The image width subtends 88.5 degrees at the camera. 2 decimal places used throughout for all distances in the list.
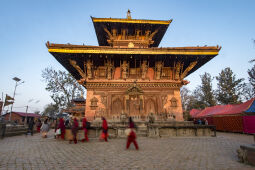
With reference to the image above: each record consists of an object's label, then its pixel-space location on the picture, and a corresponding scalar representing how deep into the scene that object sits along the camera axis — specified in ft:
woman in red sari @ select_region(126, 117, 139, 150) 18.34
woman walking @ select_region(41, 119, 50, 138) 32.69
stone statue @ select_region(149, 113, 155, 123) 35.01
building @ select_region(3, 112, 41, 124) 137.18
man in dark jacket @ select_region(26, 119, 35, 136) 39.54
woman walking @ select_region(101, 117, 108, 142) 24.72
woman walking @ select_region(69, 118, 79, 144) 24.19
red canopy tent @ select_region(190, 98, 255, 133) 45.24
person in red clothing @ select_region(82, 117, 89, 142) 25.55
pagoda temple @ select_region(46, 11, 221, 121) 42.47
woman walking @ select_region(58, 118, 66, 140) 28.48
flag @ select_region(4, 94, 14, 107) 48.17
